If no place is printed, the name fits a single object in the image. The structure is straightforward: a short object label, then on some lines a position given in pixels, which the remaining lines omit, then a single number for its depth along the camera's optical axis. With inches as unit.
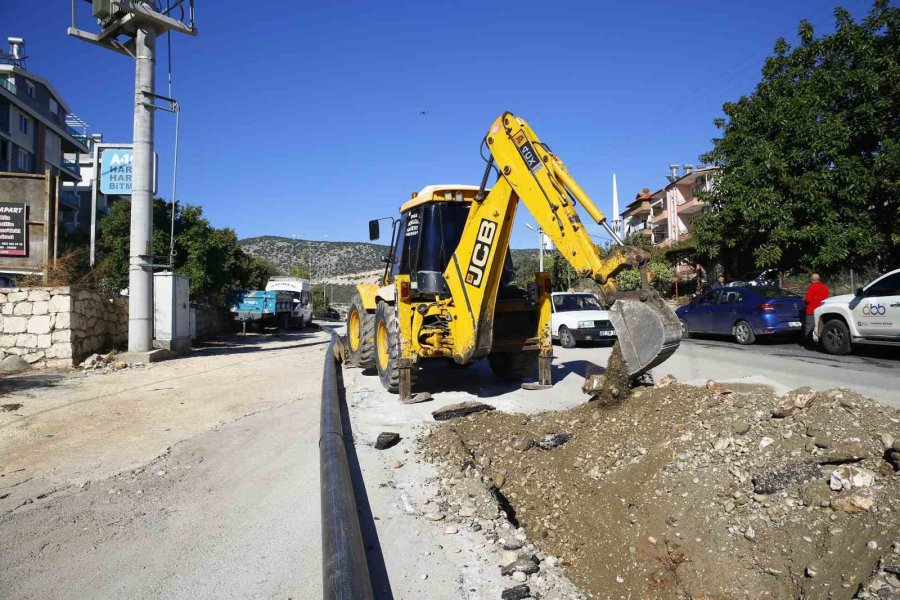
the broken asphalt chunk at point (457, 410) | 263.3
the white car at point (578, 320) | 561.3
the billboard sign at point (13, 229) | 542.0
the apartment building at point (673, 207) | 1630.2
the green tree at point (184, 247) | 799.7
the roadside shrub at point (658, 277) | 1127.6
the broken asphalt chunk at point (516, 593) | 116.1
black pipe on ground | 100.8
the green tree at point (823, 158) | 732.0
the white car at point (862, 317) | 402.3
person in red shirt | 484.7
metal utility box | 571.2
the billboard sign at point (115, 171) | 616.4
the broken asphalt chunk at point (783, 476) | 131.2
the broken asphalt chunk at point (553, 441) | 200.2
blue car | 533.6
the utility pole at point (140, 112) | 530.6
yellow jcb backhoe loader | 240.1
